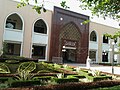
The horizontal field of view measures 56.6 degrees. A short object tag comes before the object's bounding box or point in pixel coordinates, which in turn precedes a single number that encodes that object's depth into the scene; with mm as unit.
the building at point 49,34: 12559
